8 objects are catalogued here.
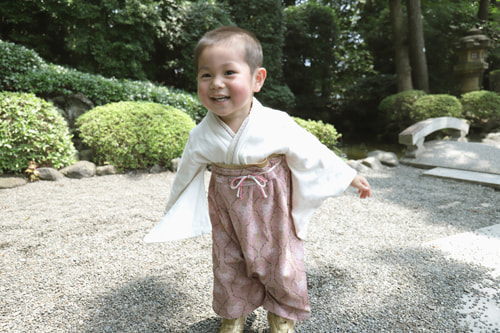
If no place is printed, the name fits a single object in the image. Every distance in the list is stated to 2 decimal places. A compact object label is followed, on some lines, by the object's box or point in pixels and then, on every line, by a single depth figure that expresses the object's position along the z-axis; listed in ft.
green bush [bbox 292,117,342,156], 19.13
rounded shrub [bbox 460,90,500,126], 25.18
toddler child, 4.42
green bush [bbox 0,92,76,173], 13.94
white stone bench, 19.31
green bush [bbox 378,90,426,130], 26.61
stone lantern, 26.96
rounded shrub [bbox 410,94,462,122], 23.31
